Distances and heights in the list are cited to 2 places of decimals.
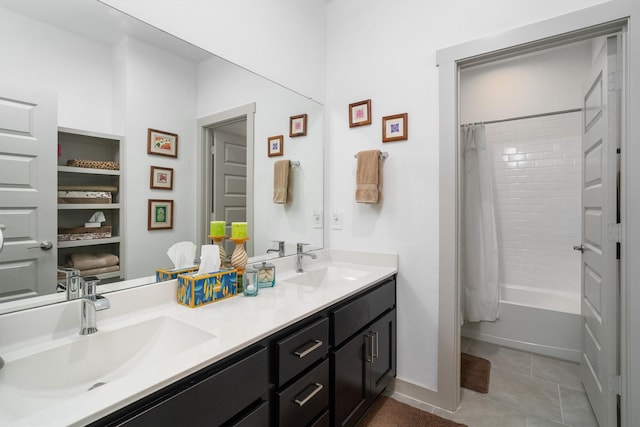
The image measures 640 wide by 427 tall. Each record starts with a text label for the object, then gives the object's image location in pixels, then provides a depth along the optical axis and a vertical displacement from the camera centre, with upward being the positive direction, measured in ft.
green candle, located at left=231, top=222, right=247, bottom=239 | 4.93 -0.26
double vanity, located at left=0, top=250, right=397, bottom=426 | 2.35 -1.41
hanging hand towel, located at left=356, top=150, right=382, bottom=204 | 6.33 +0.77
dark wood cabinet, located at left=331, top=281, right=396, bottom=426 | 4.52 -2.33
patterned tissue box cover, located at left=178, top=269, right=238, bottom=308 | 3.99 -1.00
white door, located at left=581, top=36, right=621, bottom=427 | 4.70 -0.29
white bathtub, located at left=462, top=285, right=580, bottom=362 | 7.70 -2.97
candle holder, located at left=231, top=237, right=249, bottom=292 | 4.79 -0.68
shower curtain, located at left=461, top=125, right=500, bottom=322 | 8.71 -0.62
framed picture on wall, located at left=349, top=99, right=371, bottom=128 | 6.71 +2.24
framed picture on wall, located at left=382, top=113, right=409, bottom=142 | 6.23 +1.79
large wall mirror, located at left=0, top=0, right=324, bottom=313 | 3.05 +1.01
